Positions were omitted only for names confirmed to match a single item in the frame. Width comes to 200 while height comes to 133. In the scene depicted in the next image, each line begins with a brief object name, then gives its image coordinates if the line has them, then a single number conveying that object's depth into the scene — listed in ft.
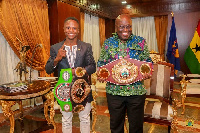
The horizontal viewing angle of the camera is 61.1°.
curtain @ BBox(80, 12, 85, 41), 18.01
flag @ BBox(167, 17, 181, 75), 18.70
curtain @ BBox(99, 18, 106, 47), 22.39
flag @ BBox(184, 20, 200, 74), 17.33
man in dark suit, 5.34
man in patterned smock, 5.32
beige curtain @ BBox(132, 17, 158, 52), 22.41
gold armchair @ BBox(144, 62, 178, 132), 6.86
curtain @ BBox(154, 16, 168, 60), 21.43
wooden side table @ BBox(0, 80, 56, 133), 6.82
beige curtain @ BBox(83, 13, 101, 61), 19.66
